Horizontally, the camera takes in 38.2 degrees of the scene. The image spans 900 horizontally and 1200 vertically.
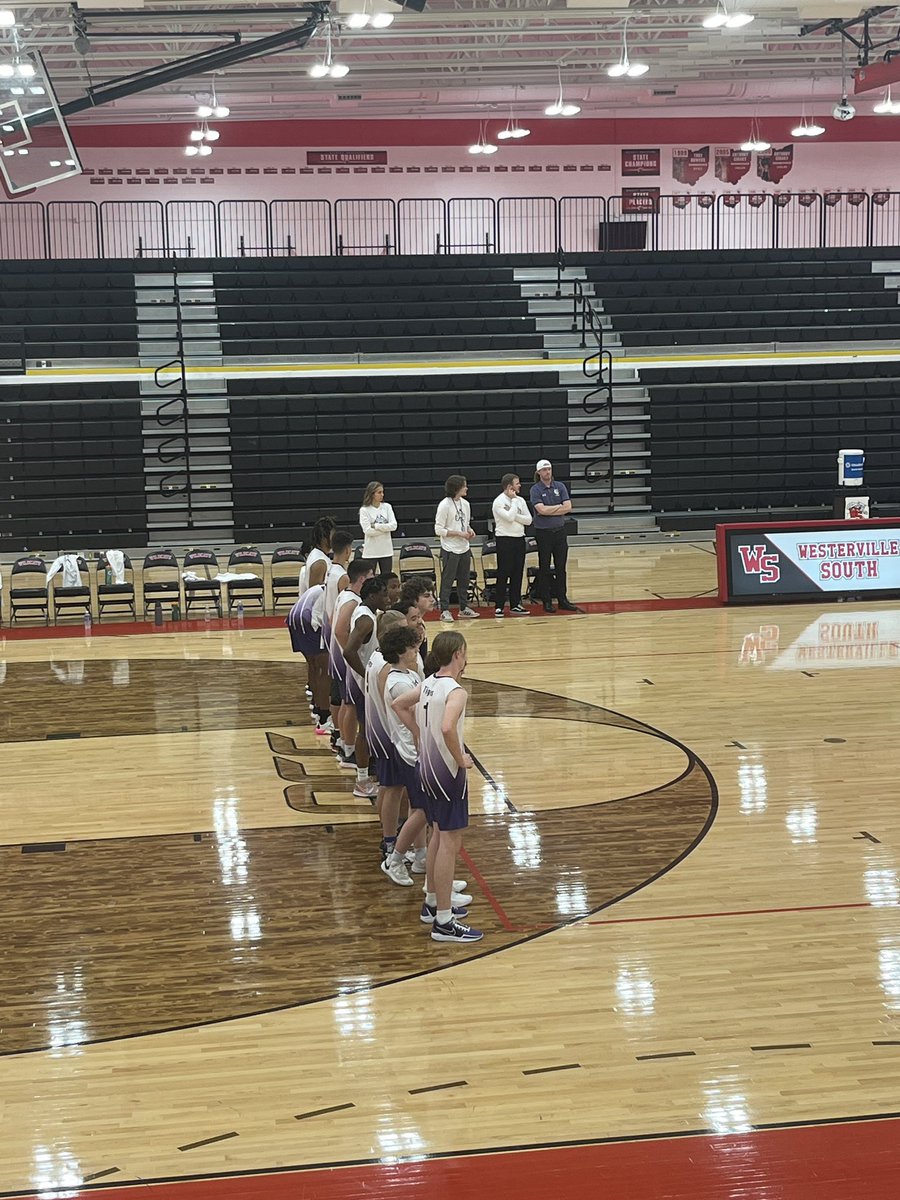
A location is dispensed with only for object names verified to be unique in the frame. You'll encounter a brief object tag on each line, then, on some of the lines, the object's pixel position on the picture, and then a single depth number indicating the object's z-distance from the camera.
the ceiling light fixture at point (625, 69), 15.81
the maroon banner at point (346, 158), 24.31
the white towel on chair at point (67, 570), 13.32
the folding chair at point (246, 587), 13.41
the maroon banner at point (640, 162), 25.06
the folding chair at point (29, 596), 13.41
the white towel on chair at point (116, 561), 13.48
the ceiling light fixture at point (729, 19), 13.72
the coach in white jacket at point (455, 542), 12.48
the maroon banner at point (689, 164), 25.08
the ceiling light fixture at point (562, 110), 19.15
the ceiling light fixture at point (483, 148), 23.30
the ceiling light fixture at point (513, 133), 22.55
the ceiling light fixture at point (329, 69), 16.50
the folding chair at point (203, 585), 13.30
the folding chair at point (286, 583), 13.79
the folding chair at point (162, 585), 13.57
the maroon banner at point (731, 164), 25.16
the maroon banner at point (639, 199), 24.53
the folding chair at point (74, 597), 13.37
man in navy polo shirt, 13.09
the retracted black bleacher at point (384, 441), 18.88
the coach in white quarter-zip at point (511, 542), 12.84
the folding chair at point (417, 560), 14.20
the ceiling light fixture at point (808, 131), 22.11
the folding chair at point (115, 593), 13.46
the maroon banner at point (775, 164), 25.25
